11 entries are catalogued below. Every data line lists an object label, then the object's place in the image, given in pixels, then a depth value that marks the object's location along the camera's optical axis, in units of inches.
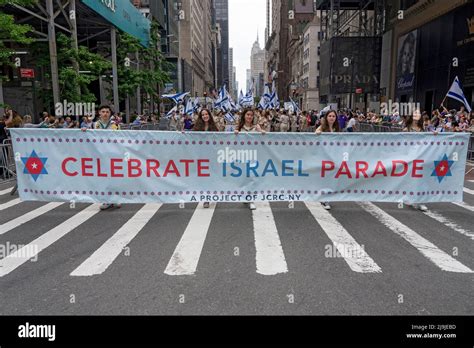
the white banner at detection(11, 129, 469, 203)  295.6
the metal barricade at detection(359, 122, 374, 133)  921.0
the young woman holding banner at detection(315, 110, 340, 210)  312.7
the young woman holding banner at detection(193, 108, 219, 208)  322.0
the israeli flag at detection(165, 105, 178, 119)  992.4
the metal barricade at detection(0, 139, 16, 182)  439.9
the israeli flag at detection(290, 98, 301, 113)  999.3
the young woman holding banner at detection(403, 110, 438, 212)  332.1
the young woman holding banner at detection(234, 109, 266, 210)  315.6
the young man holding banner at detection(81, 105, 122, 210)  325.4
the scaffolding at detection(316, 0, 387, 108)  1584.6
